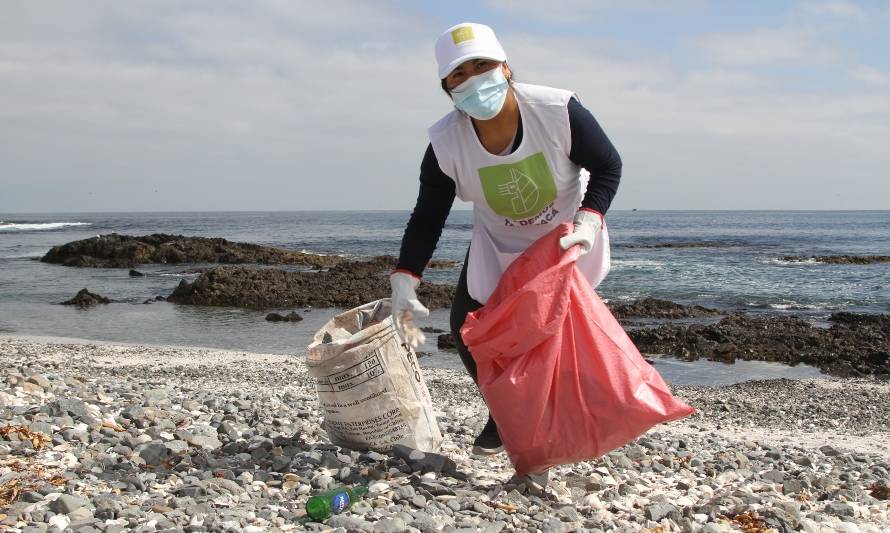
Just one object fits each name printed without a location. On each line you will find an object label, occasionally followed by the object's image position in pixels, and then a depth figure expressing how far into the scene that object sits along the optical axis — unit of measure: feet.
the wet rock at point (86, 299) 53.67
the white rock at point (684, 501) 11.49
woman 10.30
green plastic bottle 9.73
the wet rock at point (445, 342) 37.55
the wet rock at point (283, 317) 47.96
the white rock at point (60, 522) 8.96
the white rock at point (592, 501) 11.01
